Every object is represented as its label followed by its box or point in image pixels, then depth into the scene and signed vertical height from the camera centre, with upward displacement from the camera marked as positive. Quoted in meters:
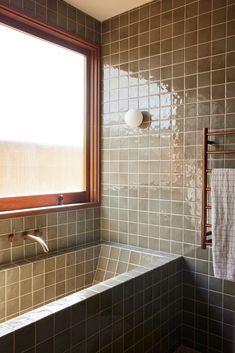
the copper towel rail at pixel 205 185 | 1.80 -0.11
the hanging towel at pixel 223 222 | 1.66 -0.31
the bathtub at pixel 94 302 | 1.19 -0.72
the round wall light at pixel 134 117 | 2.19 +0.38
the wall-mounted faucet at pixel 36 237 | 1.83 -0.46
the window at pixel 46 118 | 1.96 +0.38
